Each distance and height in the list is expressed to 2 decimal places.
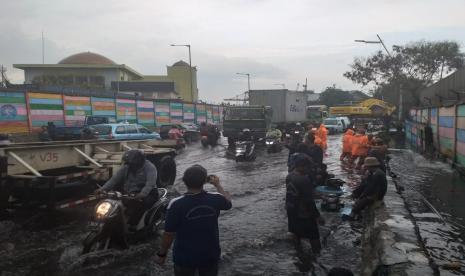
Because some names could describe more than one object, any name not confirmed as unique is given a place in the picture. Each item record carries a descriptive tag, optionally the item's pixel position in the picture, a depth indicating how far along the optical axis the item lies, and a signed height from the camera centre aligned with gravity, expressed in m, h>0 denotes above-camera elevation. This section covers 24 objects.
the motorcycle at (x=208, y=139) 26.52 -1.87
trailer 7.58 -1.13
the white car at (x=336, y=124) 41.44 -1.77
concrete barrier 5.15 -1.81
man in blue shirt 3.86 -1.01
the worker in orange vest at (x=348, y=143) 16.34 -1.35
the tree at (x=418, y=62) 41.84 +3.79
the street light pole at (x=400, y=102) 39.29 +0.14
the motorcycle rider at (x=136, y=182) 6.59 -1.07
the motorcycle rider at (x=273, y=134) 23.30 -1.43
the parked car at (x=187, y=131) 30.51 -1.64
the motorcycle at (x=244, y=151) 18.78 -1.80
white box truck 31.86 +0.34
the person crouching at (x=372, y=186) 7.77 -1.37
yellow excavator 38.94 -0.46
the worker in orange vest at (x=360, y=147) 14.45 -1.31
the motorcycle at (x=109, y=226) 5.73 -1.48
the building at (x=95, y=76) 60.59 +4.53
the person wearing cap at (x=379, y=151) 9.61 -1.01
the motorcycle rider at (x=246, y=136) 20.14 -1.28
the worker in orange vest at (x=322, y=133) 15.86 -0.95
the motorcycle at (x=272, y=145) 22.45 -1.88
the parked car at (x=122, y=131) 21.47 -1.12
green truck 24.42 -0.73
